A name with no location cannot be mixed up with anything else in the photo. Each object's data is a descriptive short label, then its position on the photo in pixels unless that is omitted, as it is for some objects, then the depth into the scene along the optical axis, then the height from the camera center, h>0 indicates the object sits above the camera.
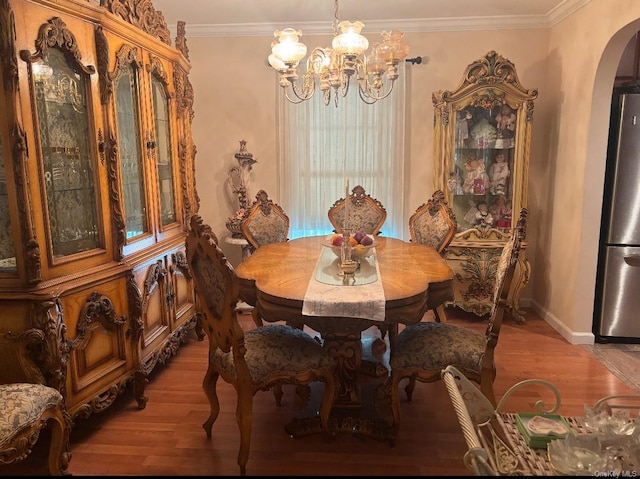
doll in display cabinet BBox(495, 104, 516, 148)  3.90 +0.28
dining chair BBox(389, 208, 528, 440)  2.13 -0.90
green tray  1.47 -0.85
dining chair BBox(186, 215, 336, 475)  1.97 -0.87
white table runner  1.99 -0.60
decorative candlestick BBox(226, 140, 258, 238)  4.14 -0.22
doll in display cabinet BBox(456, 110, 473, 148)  3.97 +0.30
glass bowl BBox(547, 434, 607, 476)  1.31 -0.84
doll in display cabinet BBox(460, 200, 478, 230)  4.12 -0.48
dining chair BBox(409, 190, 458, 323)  3.34 -0.47
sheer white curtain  4.26 +0.08
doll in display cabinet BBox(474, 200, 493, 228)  4.08 -0.48
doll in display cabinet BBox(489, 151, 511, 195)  4.00 -0.11
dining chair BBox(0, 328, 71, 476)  1.75 -0.95
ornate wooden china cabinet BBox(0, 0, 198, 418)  2.00 -0.14
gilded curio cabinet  3.81 -0.04
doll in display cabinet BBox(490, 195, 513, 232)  4.04 -0.44
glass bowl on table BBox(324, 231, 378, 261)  2.63 -0.48
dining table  2.04 -0.60
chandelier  2.41 +0.58
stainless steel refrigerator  3.32 -0.52
